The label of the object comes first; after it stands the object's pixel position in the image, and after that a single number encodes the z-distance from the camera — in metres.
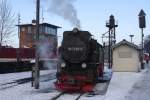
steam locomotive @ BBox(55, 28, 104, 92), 11.57
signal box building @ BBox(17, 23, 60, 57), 42.77
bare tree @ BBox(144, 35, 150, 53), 71.67
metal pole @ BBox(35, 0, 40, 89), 12.11
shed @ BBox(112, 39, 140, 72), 23.67
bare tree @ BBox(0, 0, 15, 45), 25.07
